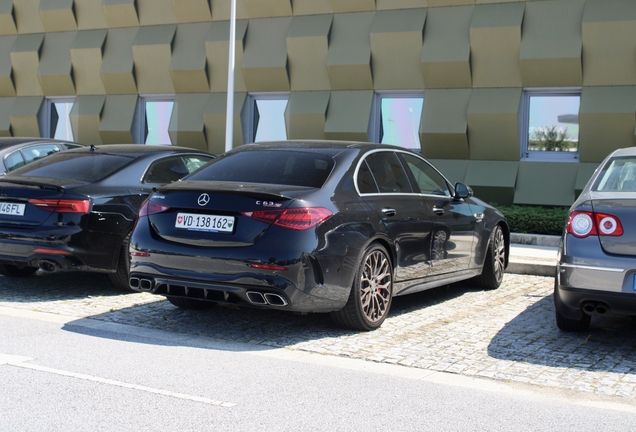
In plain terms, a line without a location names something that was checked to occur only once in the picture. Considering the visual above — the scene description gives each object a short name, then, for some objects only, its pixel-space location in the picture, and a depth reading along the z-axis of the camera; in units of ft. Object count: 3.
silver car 19.35
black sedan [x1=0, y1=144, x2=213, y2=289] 26.03
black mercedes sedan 20.10
